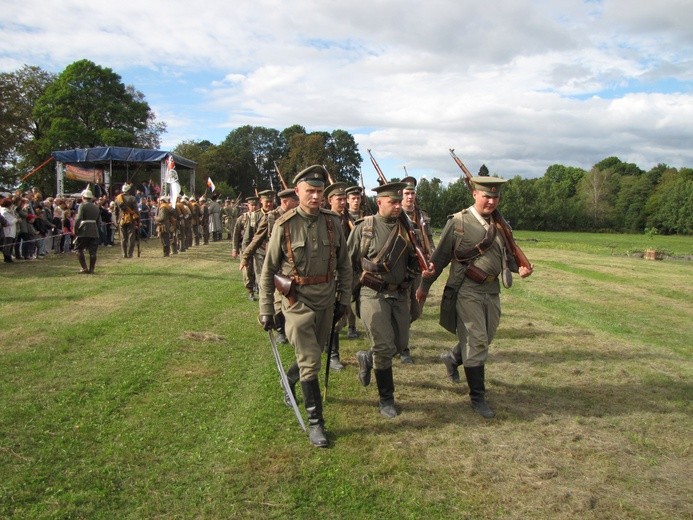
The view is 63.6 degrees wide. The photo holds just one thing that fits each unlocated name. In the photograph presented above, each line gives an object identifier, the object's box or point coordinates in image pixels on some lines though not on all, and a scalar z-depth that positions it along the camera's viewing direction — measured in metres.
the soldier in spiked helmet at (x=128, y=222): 17.36
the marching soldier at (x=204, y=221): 25.53
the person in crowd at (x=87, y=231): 13.91
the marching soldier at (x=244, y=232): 10.92
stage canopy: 26.50
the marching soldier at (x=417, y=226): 6.87
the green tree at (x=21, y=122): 42.09
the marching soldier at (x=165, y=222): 18.92
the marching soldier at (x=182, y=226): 21.11
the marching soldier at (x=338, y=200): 8.34
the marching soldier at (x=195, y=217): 23.69
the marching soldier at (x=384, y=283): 5.84
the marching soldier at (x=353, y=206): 8.98
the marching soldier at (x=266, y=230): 8.27
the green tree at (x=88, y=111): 44.44
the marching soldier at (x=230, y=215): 30.22
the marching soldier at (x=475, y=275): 5.91
